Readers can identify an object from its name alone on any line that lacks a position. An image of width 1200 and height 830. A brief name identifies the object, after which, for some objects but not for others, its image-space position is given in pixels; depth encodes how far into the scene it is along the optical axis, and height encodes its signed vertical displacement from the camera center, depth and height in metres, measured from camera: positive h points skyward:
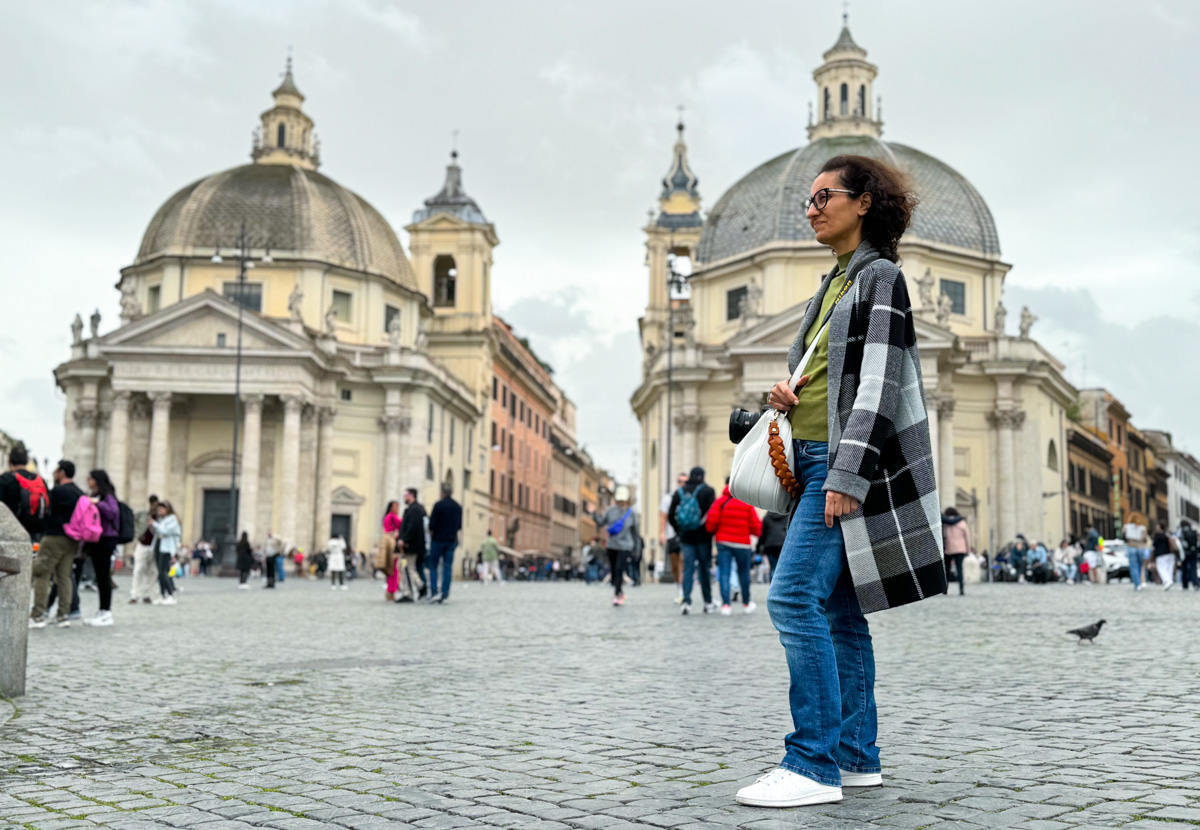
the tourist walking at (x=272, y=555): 35.00 +0.12
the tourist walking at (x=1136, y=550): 33.16 +0.61
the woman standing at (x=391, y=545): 24.73 +0.31
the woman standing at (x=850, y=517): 4.83 +0.19
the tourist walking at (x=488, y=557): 46.65 +0.22
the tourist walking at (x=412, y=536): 22.58 +0.44
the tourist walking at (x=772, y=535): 19.05 +0.47
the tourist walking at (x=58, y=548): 14.33 +0.08
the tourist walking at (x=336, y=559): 36.66 +0.05
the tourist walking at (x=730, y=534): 17.70 +0.44
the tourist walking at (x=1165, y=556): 32.50 +0.47
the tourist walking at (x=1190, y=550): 33.31 +0.64
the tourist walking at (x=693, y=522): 18.19 +0.60
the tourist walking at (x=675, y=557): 24.21 +0.19
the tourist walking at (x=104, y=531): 15.23 +0.29
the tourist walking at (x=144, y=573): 22.53 -0.27
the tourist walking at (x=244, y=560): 36.48 -0.04
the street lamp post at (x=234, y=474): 49.38 +3.08
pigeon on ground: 12.28 -0.52
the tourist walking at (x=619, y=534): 20.67 +0.48
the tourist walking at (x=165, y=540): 22.45 +0.29
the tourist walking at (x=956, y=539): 26.12 +0.63
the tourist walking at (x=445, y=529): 21.19 +0.52
